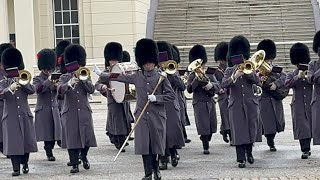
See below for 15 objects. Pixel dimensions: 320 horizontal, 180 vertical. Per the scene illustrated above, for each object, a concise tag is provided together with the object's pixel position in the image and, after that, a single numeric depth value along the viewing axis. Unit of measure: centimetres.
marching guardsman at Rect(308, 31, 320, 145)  1241
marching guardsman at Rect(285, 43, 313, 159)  1296
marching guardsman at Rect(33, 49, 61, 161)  1373
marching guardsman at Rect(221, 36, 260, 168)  1226
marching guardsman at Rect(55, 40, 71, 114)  1348
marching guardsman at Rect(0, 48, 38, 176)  1223
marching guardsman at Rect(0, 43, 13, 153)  1399
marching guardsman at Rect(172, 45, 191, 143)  1421
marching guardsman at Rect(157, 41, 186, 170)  1241
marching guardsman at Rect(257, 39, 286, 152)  1384
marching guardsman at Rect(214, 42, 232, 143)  1492
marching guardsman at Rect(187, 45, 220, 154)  1405
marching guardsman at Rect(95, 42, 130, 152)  1471
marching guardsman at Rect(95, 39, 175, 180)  1103
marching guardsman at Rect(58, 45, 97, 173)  1225
